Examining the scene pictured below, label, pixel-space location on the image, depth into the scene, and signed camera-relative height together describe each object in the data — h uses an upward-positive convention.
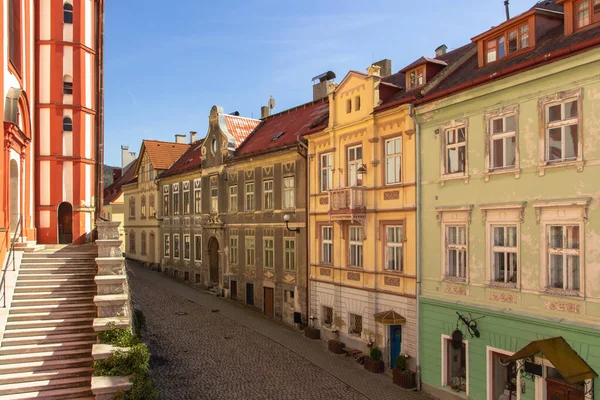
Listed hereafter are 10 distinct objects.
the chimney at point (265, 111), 36.97 +6.86
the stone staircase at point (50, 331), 10.98 -3.22
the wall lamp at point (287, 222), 24.12 -0.98
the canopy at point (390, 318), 17.59 -4.17
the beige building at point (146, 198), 42.31 +0.45
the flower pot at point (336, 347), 20.56 -6.02
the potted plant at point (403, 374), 16.97 -5.94
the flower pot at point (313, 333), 22.52 -5.95
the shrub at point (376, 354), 18.47 -5.69
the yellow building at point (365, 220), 17.75 -0.69
